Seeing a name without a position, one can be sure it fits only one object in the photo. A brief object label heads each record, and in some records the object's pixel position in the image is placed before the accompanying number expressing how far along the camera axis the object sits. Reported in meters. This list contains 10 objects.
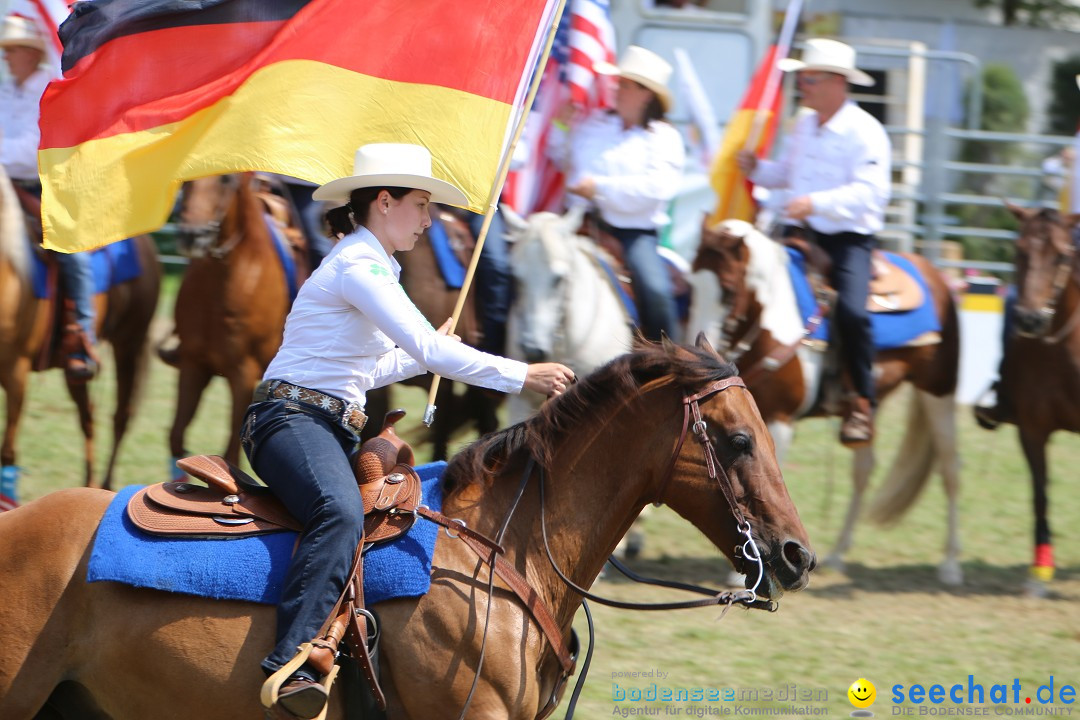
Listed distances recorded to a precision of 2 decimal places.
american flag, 20.22
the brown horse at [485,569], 7.53
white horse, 15.87
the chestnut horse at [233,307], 16.17
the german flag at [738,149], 19.33
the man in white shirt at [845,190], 16.52
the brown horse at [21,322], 15.92
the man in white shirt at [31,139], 16.48
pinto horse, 16.11
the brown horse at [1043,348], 16.30
